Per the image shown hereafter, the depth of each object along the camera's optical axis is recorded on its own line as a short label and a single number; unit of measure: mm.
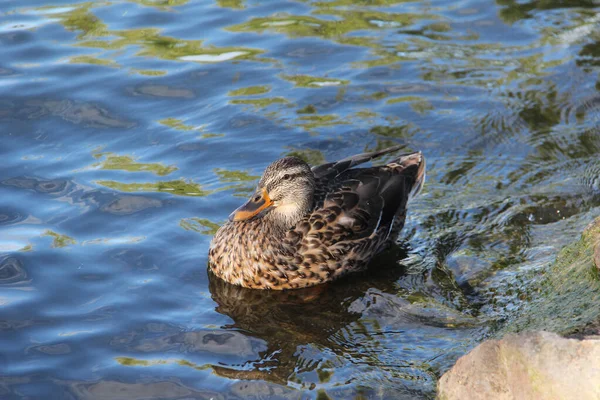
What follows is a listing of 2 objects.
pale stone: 7836
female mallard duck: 13742
